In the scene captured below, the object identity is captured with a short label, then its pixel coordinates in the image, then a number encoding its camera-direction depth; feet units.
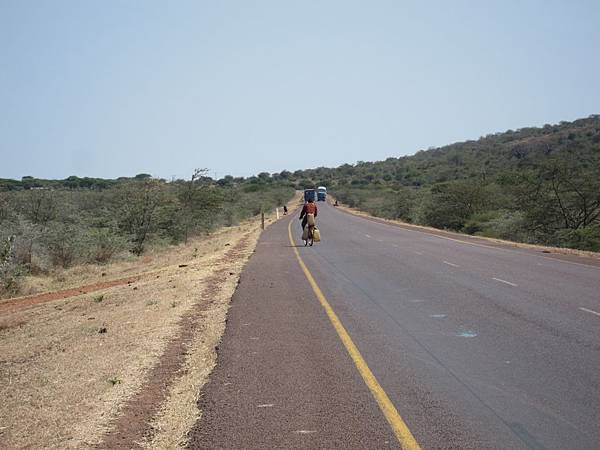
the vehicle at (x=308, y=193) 301.57
